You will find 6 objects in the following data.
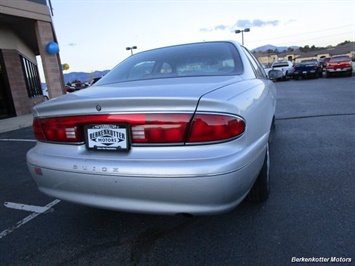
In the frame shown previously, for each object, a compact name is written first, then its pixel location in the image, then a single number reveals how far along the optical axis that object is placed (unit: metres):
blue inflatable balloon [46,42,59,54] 11.00
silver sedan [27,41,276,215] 1.75
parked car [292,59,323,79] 21.83
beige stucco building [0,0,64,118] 10.37
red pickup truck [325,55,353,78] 20.92
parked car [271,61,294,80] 22.84
